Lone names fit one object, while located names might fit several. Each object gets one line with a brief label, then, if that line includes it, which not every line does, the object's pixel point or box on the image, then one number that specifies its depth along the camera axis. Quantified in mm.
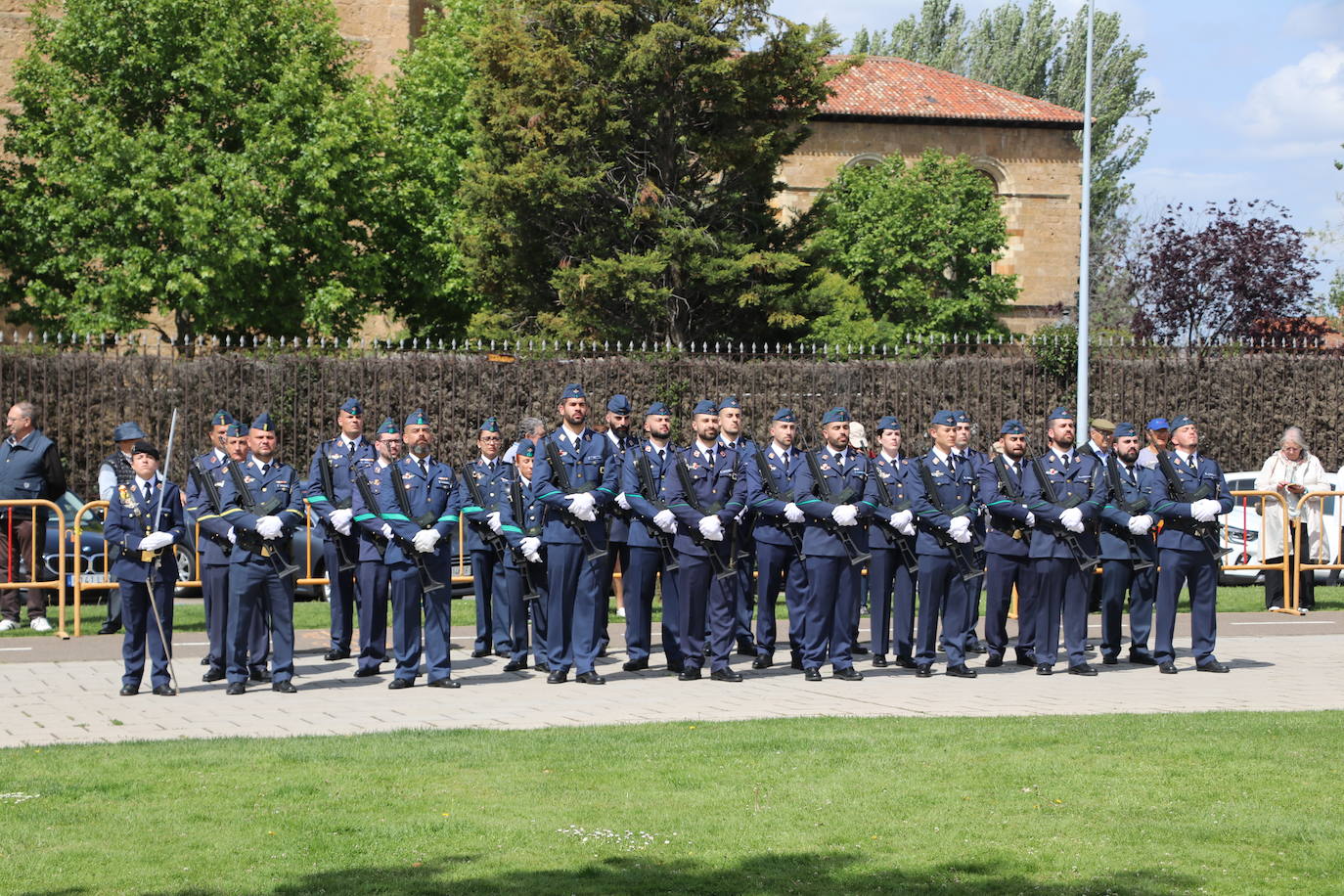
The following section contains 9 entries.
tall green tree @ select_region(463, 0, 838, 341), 31406
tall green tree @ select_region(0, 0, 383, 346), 33156
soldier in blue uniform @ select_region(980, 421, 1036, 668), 13031
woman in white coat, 17688
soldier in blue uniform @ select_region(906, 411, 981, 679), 12914
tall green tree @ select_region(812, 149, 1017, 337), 46969
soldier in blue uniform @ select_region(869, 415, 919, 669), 13242
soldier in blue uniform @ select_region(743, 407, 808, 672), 12773
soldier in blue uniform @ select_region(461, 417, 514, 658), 13570
